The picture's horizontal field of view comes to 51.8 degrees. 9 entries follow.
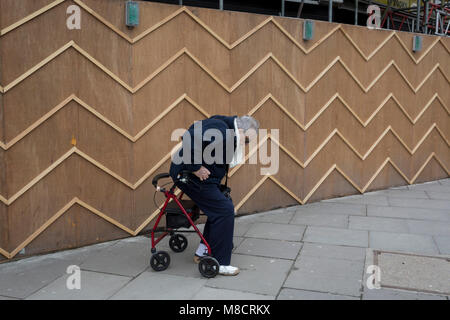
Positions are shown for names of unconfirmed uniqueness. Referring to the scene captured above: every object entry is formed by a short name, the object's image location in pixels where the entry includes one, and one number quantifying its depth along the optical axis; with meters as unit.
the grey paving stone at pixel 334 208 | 6.84
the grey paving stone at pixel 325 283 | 4.13
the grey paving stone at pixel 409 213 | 6.61
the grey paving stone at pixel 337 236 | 5.48
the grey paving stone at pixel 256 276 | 4.20
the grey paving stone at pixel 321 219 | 6.25
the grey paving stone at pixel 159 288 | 4.02
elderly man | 4.39
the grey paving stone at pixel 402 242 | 5.27
